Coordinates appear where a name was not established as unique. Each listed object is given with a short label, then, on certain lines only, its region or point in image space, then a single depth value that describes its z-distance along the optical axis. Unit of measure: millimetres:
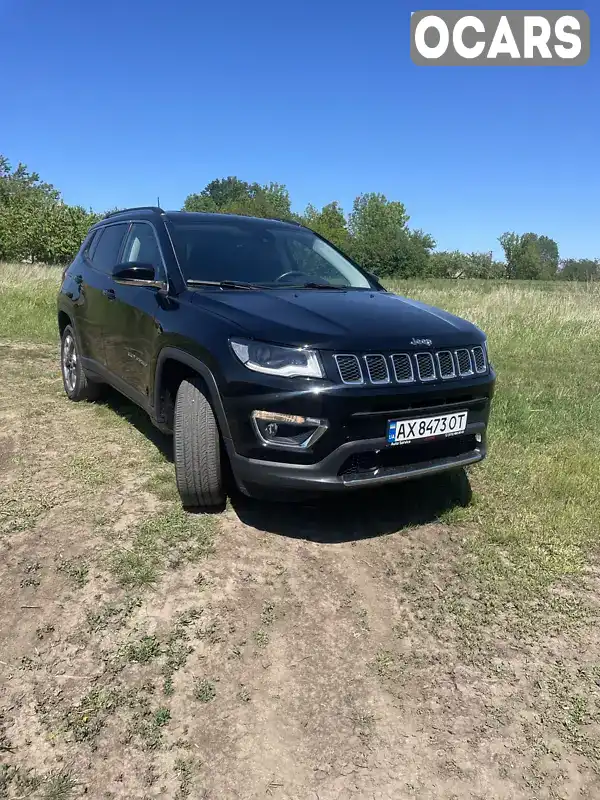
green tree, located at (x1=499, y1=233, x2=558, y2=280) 91762
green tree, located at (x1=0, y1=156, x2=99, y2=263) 37438
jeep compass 2895
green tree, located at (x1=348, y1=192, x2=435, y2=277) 65438
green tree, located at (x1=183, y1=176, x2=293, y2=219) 79912
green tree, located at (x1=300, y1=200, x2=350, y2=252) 71812
